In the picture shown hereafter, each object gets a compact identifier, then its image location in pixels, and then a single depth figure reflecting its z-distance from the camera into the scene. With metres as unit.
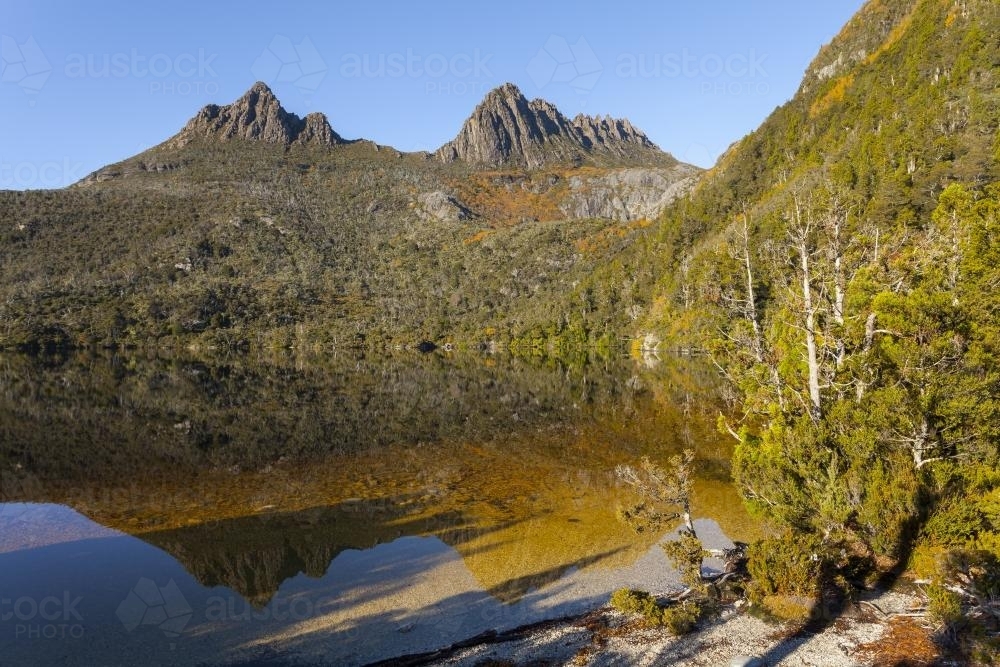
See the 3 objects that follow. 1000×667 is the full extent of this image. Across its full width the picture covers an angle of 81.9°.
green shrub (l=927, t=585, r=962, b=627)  9.49
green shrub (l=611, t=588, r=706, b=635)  10.88
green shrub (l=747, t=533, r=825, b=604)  11.27
